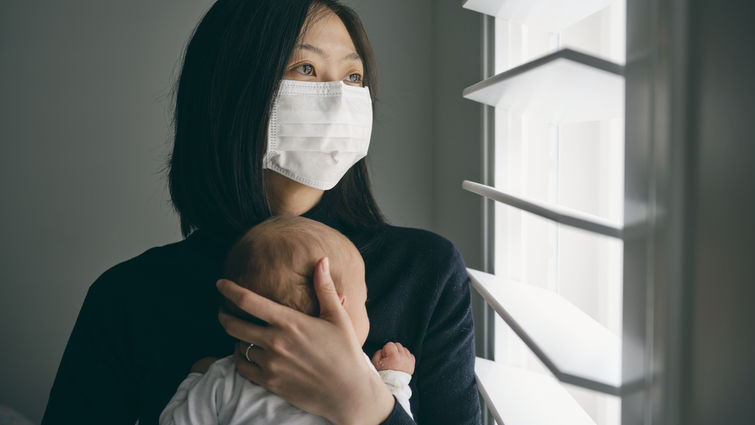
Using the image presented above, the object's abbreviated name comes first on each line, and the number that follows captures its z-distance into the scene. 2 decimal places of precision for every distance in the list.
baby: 0.85
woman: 1.07
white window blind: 0.73
